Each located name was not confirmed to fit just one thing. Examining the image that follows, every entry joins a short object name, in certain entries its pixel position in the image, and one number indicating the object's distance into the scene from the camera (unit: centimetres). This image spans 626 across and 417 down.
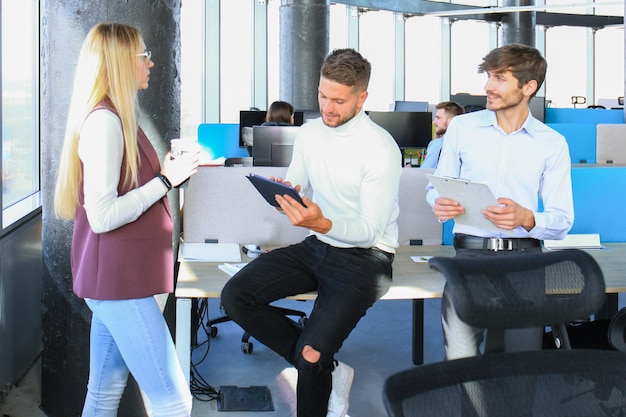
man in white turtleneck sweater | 264
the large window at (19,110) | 374
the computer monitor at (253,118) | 786
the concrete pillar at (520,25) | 1608
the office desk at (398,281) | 278
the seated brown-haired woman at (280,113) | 639
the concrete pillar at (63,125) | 301
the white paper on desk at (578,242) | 364
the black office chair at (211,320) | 427
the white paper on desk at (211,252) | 324
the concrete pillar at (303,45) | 1081
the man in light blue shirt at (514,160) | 272
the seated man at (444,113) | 590
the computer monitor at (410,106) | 964
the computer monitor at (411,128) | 747
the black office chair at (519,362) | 139
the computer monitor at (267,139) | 521
